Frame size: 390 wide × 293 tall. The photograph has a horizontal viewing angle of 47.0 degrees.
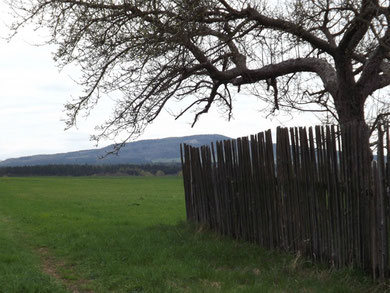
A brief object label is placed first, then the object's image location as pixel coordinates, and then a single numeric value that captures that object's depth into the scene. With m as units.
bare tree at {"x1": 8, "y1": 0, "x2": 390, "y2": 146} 7.55
